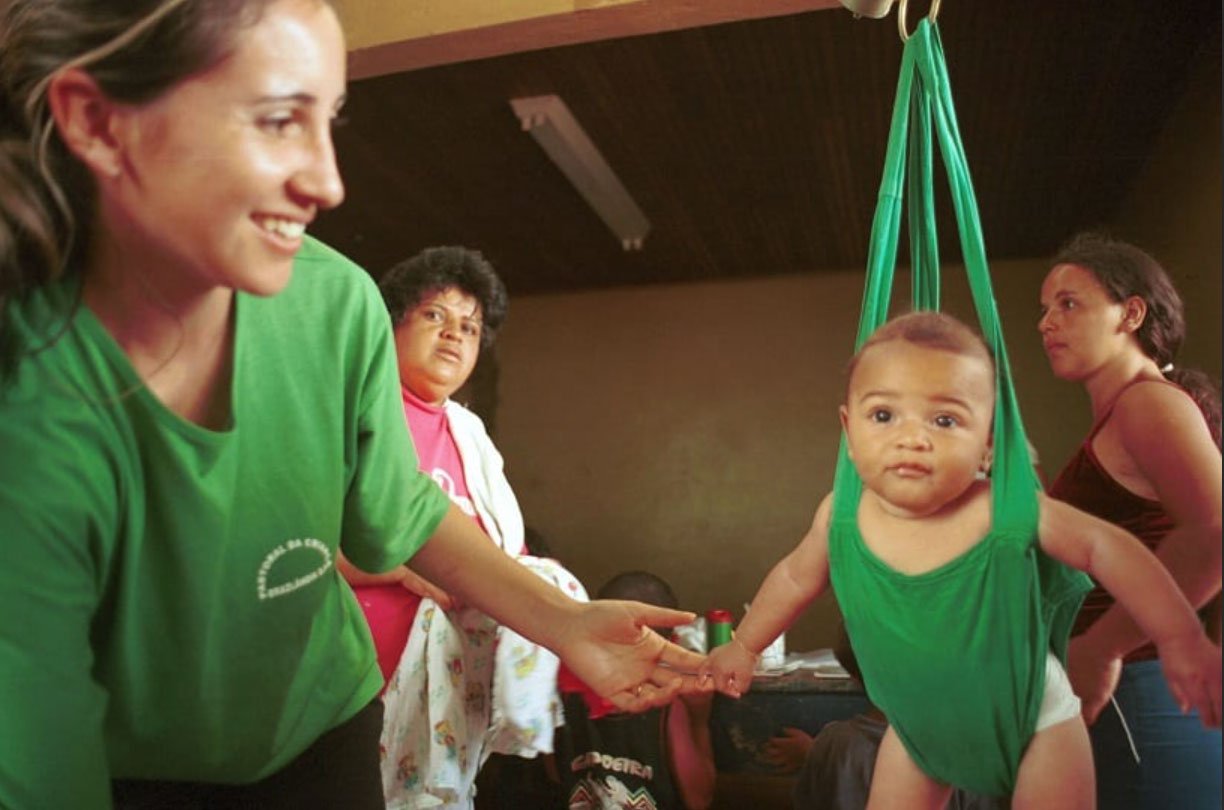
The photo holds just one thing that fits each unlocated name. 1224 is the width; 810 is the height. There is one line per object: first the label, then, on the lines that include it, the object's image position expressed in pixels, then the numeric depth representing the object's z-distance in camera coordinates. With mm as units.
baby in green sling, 792
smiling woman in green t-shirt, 853
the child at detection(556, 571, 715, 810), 999
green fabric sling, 796
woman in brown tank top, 789
